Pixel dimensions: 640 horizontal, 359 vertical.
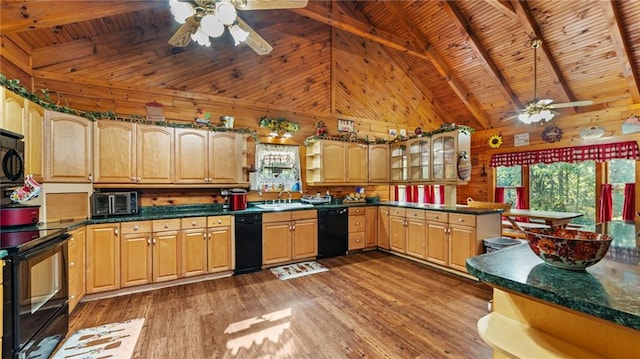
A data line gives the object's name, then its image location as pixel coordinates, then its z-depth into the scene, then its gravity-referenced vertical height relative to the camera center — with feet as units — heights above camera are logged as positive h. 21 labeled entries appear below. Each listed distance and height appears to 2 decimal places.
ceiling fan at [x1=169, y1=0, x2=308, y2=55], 6.77 +4.38
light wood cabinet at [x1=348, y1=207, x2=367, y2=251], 16.31 -2.99
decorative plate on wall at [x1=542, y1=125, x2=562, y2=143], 18.69 +2.92
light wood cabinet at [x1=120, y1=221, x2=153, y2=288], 10.72 -2.94
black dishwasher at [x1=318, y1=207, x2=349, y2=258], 15.26 -3.08
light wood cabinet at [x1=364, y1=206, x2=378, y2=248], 16.89 -3.12
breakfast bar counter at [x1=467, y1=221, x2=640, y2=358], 2.89 -1.39
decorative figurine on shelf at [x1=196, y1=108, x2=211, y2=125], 13.68 +3.14
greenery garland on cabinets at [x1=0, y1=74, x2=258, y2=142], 7.96 +2.58
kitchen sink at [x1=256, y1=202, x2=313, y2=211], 14.27 -1.55
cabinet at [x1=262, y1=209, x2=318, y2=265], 13.67 -3.01
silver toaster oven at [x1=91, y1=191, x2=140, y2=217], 10.82 -0.99
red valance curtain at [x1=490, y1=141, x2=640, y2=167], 15.71 +1.41
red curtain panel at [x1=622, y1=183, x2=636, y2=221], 15.70 -1.57
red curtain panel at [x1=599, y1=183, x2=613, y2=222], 16.78 -1.76
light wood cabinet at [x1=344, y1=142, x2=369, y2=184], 17.58 +0.99
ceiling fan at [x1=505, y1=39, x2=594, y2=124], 12.97 +3.26
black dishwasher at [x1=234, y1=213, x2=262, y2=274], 12.93 -3.09
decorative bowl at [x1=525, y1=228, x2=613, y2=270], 3.53 -1.00
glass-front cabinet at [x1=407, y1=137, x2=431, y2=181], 16.45 +1.14
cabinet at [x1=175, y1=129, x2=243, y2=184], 12.66 +1.06
